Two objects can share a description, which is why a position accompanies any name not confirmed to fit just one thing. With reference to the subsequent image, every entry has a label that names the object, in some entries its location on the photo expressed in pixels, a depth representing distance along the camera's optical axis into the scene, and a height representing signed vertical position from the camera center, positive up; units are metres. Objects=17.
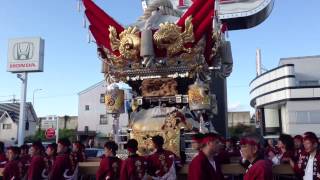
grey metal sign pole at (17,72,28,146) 17.20 +0.13
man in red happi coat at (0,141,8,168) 5.83 -0.87
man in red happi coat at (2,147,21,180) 4.88 -0.91
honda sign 19.35 +4.38
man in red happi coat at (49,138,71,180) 4.53 -0.74
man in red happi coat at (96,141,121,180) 4.41 -0.76
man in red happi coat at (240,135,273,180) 2.99 -0.47
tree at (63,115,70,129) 41.84 -0.11
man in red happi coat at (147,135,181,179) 4.59 -0.75
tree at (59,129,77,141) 33.56 -1.83
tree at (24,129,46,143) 30.96 -2.11
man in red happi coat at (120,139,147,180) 4.26 -0.75
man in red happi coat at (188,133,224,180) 3.22 -0.53
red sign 20.77 -1.18
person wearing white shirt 3.91 -0.58
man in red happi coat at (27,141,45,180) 4.67 -0.84
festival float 7.14 +1.53
